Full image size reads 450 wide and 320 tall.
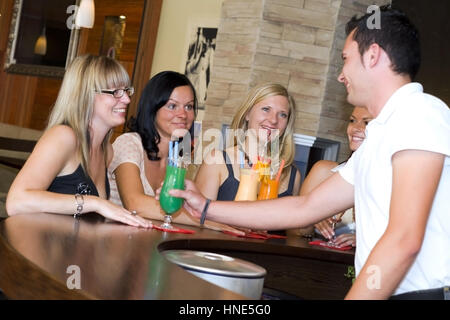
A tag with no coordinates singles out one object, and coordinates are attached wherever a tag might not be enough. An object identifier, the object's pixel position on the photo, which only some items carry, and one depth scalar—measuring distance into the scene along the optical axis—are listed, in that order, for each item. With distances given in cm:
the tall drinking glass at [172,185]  232
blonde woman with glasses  236
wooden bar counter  138
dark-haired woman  313
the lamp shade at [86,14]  665
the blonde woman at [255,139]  333
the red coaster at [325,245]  270
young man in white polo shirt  147
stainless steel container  161
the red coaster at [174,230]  234
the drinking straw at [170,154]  233
